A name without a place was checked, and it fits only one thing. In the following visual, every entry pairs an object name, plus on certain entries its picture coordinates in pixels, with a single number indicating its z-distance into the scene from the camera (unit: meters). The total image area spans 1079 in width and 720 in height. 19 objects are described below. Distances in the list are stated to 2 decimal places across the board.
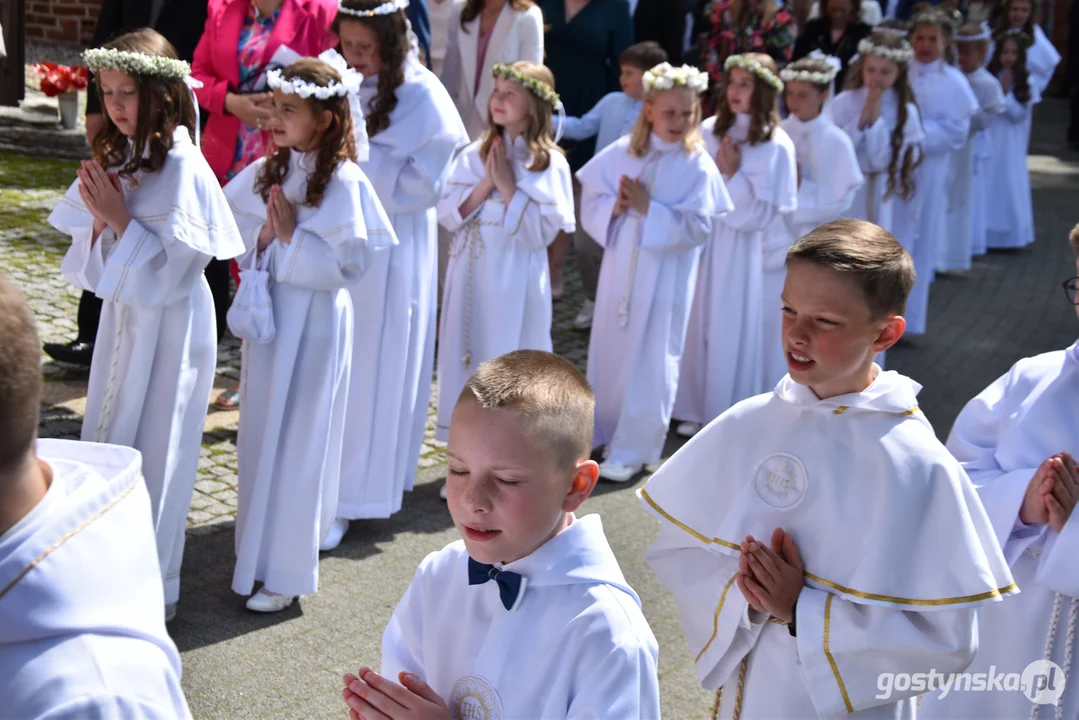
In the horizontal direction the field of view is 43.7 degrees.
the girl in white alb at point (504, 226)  6.45
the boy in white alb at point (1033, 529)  3.46
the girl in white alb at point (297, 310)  4.98
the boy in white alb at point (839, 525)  2.88
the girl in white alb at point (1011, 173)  13.62
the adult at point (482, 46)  8.29
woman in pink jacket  6.64
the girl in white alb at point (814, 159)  8.17
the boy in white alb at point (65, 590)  1.62
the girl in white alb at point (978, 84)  12.10
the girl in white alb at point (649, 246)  6.94
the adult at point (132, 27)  7.11
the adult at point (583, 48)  9.71
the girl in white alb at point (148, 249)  4.50
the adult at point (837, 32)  11.14
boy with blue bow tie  2.46
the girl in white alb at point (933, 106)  10.68
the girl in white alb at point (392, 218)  5.85
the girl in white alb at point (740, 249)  7.56
